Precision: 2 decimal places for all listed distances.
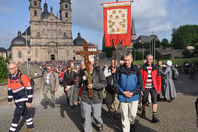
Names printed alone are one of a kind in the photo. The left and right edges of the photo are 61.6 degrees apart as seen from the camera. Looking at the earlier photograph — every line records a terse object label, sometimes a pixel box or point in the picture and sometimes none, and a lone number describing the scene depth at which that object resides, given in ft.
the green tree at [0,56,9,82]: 45.20
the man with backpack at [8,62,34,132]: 14.20
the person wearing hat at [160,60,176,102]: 24.18
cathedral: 212.23
